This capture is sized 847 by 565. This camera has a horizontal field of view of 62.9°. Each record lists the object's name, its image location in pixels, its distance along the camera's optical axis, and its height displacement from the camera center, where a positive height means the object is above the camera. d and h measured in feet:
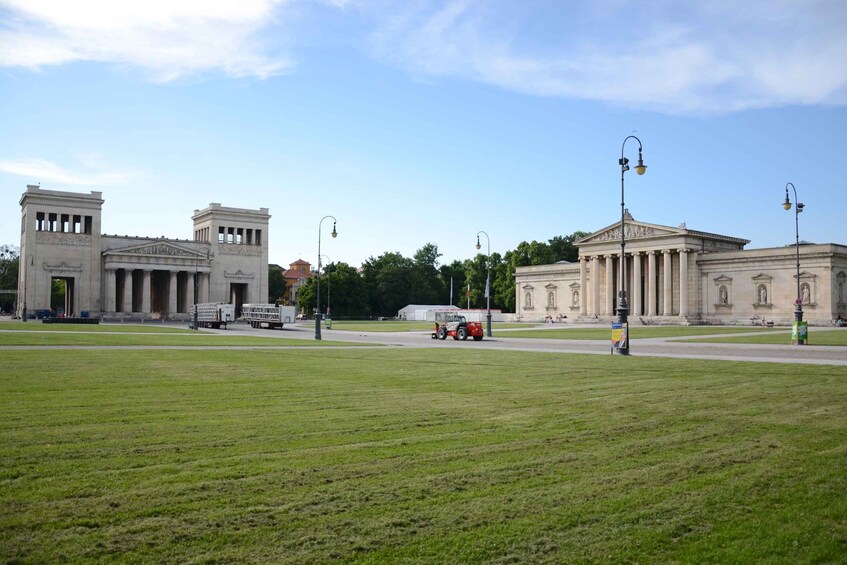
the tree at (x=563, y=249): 539.29 +44.87
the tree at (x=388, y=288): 515.50 +13.30
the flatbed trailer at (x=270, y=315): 265.34 -3.88
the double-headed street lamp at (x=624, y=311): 106.32 -0.82
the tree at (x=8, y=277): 532.32 +21.87
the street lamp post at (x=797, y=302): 138.32 +0.99
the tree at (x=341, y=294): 472.44 +8.22
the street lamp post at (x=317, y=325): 165.15 -4.75
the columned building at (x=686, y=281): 296.51 +12.68
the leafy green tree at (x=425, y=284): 524.93 +17.13
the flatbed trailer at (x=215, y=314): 273.95 -3.57
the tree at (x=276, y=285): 577.84 +17.15
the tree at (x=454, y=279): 572.10 +22.48
